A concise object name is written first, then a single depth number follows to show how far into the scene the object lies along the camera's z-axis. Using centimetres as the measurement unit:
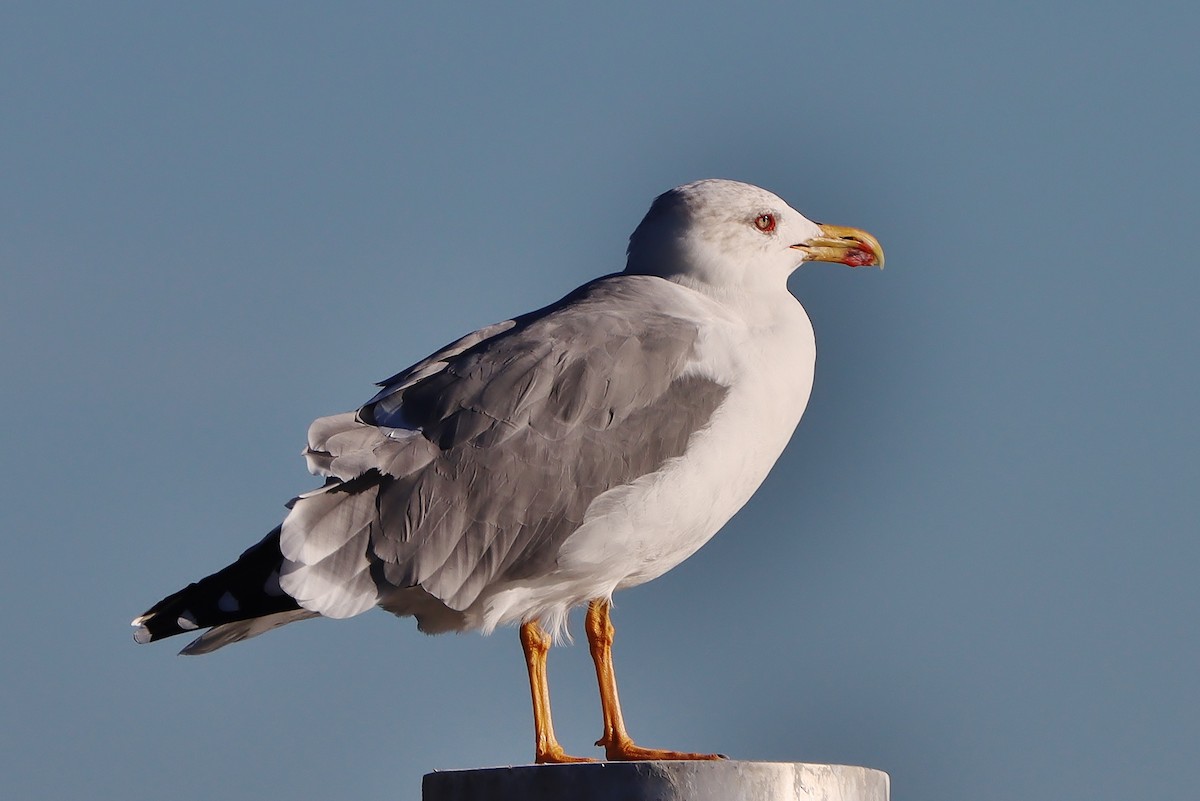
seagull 1541
